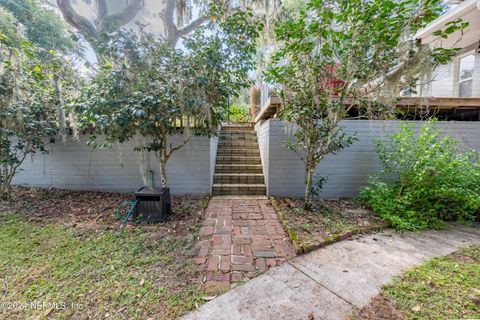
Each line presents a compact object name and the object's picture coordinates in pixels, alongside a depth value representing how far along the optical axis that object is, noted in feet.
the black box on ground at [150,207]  9.26
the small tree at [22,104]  10.02
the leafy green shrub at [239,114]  28.96
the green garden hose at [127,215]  9.07
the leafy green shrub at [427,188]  8.95
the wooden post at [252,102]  24.02
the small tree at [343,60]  7.60
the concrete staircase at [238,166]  13.52
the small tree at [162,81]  8.41
